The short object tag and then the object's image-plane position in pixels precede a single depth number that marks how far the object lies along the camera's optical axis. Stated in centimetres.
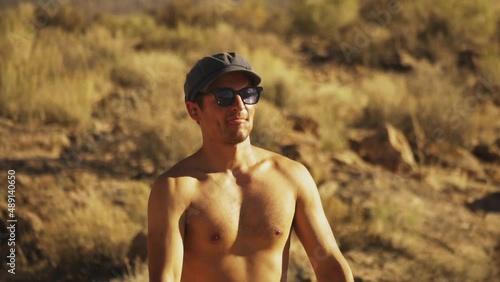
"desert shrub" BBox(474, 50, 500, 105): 1541
